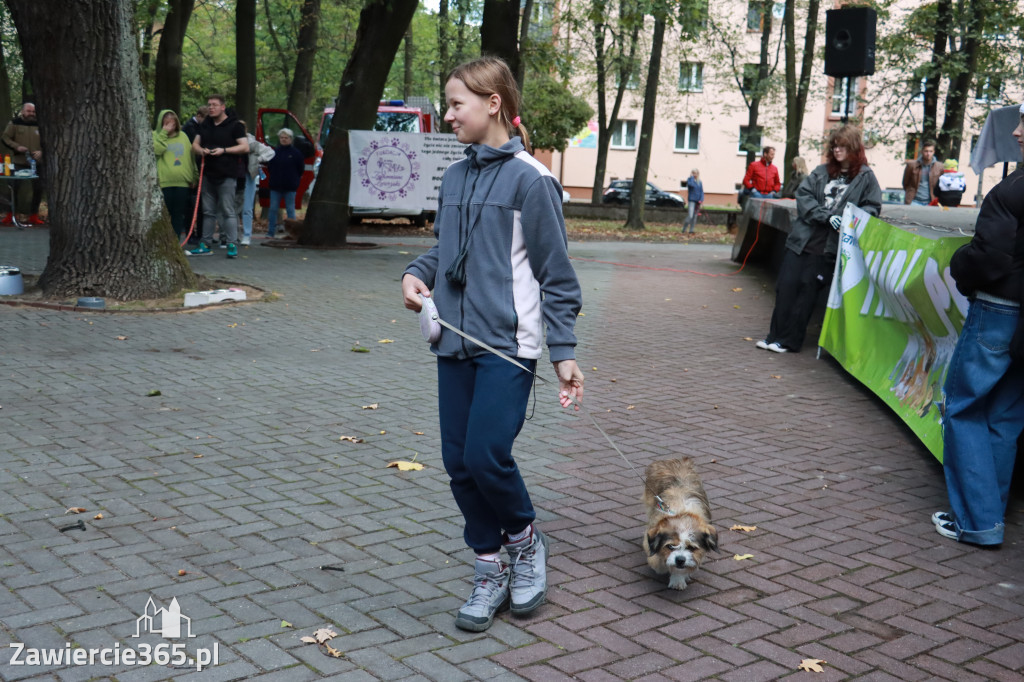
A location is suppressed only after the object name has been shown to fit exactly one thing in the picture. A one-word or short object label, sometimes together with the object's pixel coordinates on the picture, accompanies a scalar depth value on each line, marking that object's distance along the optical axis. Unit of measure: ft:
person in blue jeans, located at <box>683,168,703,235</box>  93.15
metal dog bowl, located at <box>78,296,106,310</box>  32.24
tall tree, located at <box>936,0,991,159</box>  76.28
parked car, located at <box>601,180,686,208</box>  139.13
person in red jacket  71.82
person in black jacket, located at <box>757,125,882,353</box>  28.53
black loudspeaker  40.47
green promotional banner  19.54
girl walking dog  11.40
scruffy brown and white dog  12.84
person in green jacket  44.93
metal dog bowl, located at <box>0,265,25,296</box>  34.01
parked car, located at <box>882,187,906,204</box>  98.12
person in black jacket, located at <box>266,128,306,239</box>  56.08
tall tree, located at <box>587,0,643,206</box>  103.36
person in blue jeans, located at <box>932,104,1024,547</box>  14.74
